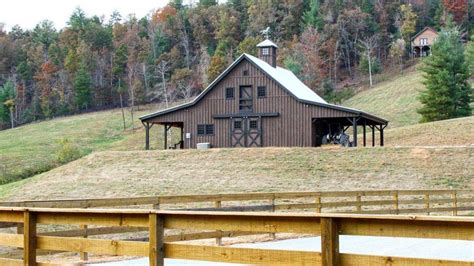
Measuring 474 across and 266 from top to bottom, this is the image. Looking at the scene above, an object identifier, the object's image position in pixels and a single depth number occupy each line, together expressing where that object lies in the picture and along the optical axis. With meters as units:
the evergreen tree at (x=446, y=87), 55.28
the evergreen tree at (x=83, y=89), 94.75
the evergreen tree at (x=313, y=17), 97.69
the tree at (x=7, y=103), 95.12
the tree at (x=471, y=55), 69.00
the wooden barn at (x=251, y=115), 39.75
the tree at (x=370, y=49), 85.88
